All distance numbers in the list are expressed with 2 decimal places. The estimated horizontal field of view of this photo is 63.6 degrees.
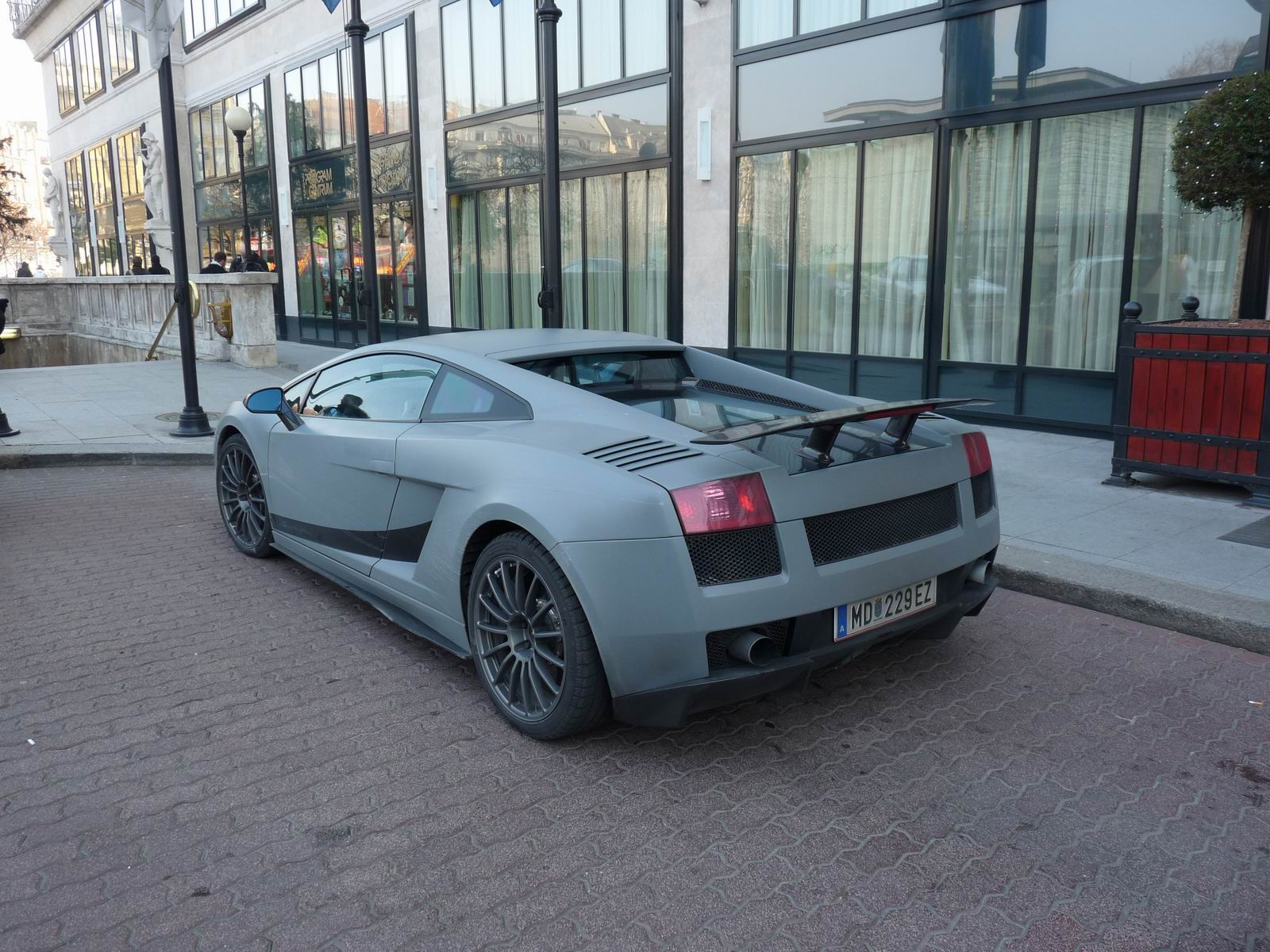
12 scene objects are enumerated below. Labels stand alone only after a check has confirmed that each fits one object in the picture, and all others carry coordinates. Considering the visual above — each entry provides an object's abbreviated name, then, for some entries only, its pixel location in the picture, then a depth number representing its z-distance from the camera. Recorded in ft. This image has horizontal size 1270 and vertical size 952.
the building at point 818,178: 30.91
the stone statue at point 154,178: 85.81
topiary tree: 23.07
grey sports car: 10.61
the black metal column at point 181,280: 33.12
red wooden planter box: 22.12
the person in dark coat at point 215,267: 65.28
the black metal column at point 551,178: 30.66
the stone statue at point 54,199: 143.02
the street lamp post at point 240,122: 64.44
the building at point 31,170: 343.87
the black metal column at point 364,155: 37.01
